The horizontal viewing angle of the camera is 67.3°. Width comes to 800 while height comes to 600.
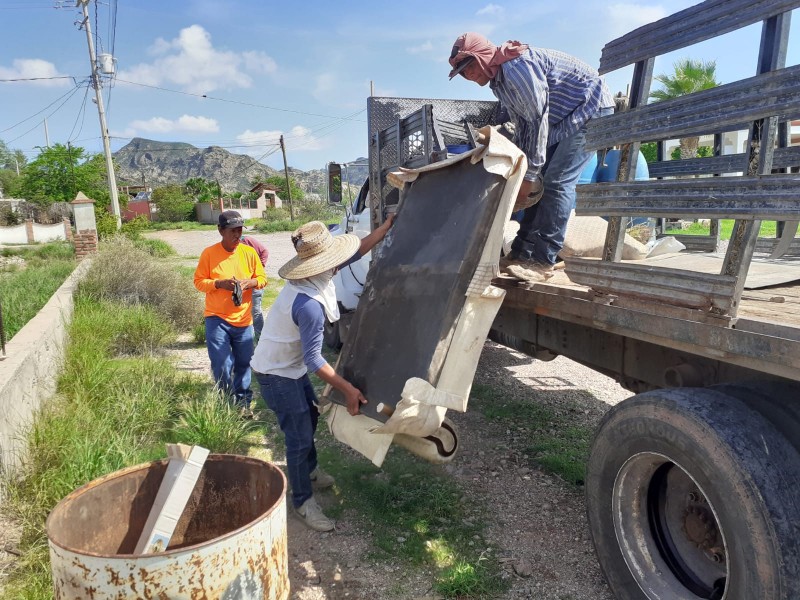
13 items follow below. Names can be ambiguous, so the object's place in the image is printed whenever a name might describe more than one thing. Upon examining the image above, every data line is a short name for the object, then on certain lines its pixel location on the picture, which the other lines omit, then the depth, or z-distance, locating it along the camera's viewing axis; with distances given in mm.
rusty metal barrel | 1850
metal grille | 5953
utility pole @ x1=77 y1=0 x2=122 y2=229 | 26188
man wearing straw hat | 3133
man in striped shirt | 3158
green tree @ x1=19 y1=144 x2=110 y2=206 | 38344
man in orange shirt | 4898
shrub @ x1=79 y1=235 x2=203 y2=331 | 8555
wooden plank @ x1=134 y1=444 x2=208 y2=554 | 2355
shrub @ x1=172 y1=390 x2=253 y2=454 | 4156
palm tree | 22141
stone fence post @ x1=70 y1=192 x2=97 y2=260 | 11992
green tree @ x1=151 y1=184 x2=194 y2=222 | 52688
